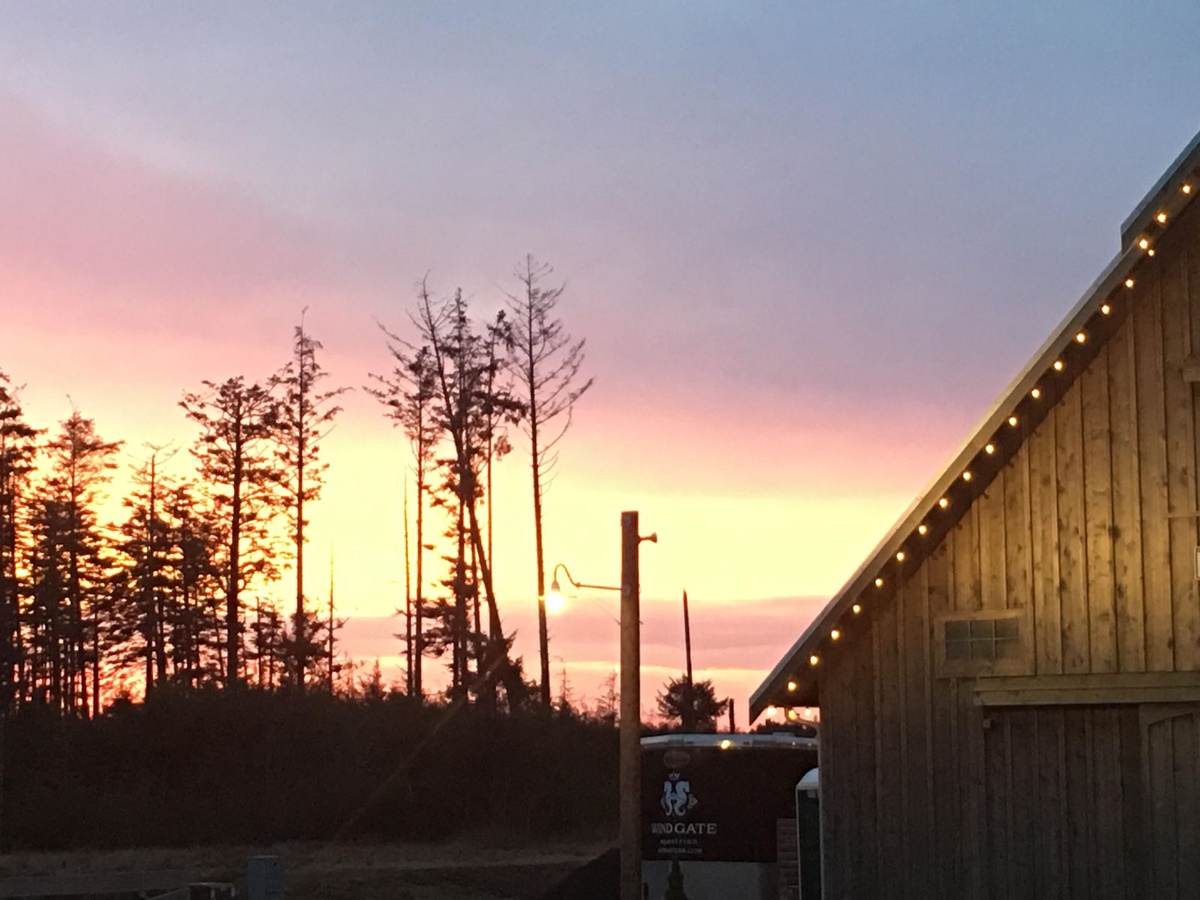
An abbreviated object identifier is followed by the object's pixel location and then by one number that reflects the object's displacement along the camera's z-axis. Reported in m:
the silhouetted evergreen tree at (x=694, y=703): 70.06
